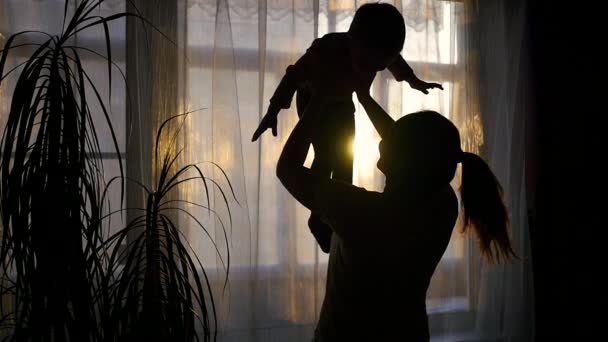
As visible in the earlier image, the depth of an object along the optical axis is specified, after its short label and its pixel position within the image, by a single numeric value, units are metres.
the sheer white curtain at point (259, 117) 2.39
